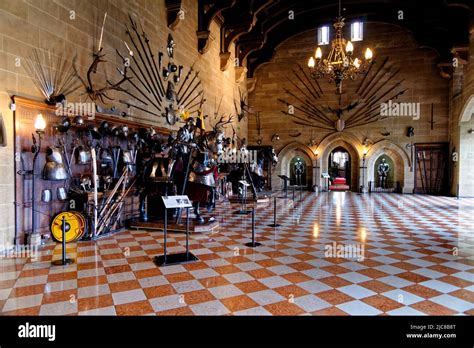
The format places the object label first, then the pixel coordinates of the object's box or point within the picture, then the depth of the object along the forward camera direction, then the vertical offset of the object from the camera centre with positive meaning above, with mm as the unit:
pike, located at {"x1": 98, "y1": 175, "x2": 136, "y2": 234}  5895 -727
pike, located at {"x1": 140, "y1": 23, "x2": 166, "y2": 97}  7930 +2622
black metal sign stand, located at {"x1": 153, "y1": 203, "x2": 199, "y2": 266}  4234 -1205
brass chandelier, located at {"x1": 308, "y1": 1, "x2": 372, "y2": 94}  8795 +3133
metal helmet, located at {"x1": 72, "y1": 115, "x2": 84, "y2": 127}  5545 +880
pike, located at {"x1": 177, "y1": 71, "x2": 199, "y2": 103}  9654 +2667
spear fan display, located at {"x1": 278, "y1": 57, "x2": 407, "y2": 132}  15414 +3528
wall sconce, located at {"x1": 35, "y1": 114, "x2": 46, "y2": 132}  4832 +720
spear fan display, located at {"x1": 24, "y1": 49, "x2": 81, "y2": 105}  5125 +1629
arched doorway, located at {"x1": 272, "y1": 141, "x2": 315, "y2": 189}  16609 +559
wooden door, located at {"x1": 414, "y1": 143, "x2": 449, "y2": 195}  14516 +177
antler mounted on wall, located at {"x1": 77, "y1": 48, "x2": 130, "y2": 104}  6121 +1677
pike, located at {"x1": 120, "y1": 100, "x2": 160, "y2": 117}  7206 +1522
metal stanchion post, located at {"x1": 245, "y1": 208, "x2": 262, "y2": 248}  5159 -1186
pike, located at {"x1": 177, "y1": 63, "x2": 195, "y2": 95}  9680 +2943
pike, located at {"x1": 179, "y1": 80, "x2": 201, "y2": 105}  9891 +2445
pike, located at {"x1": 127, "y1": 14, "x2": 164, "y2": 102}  7498 +2854
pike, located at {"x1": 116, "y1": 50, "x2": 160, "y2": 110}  7132 +1887
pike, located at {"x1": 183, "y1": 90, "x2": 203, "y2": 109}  10133 +2395
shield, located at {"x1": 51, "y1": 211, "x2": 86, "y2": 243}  5332 -923
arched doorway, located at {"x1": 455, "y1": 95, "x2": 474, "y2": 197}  13062 +492
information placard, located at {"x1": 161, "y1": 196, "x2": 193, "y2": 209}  4406 -431
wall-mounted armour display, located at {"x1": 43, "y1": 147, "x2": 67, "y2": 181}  5059 +61
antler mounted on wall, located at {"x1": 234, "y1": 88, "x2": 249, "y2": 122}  15631 +3256
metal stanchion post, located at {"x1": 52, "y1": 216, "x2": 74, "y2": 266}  4148 -1188
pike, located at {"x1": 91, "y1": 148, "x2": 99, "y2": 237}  5615 -346
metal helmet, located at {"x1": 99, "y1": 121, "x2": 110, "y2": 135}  6262 +853
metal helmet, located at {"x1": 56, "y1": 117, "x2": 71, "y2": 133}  5355 +766
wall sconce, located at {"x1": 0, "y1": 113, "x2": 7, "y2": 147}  4434 +495
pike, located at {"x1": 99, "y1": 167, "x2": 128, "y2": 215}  5898 -403
